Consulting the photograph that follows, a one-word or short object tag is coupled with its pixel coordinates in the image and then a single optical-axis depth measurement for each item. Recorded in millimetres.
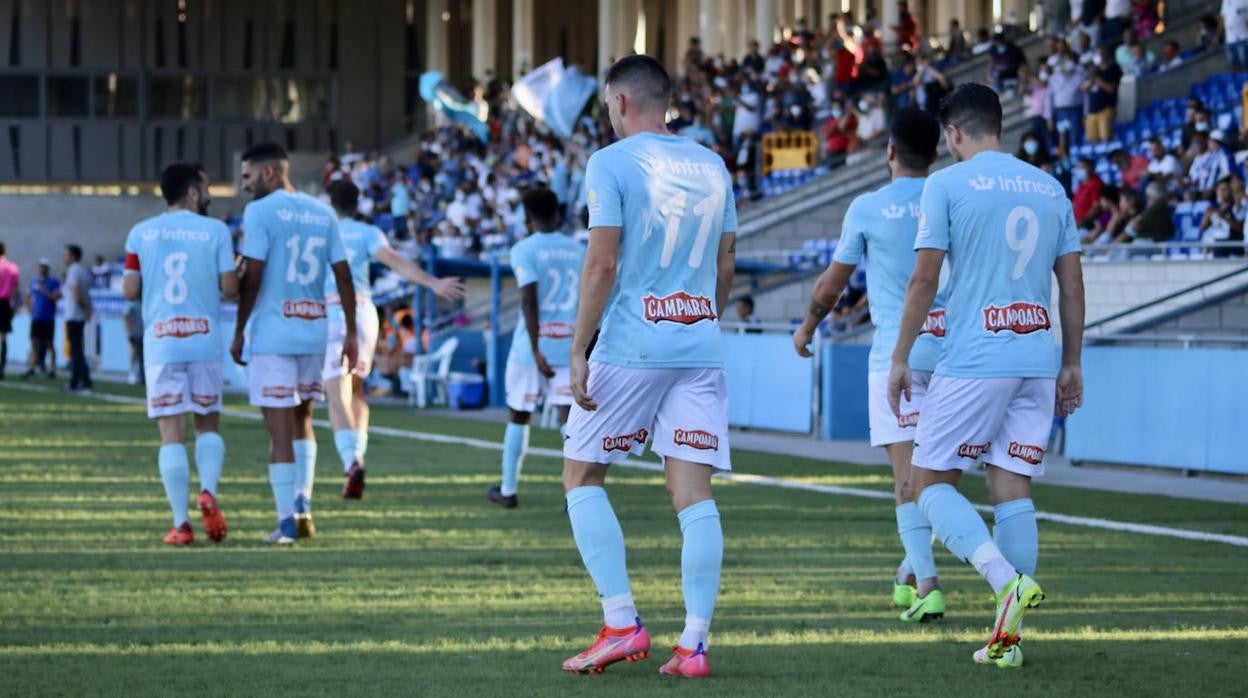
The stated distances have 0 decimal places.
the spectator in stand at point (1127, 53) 27000
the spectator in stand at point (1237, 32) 24422
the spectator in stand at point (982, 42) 32428
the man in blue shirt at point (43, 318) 32531
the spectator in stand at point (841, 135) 31031
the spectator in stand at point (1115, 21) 28531
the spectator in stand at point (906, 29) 33906
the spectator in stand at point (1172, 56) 26828
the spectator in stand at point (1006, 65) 29453
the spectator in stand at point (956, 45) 32875
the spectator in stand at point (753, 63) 37000
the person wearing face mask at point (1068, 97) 26109
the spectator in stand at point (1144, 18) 29109
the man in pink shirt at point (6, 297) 32312
